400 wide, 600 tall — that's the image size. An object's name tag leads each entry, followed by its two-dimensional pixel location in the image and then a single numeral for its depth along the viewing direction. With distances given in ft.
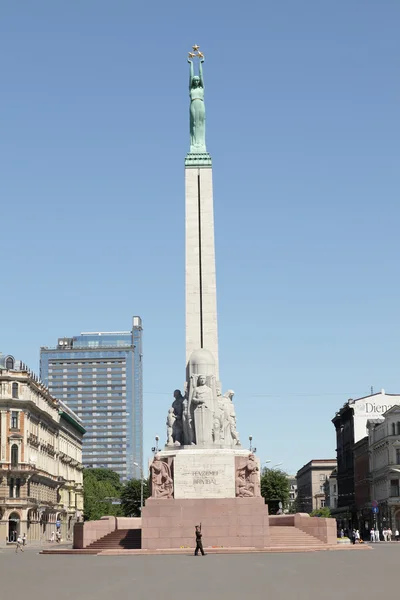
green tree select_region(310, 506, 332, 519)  505.25
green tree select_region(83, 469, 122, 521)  441.68
